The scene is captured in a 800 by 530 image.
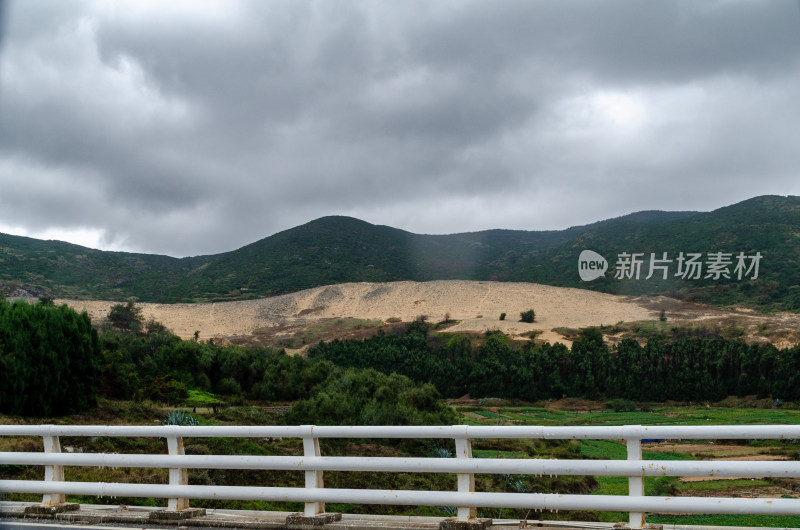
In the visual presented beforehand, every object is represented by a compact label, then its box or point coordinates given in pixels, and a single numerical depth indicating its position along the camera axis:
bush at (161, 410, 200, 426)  15.90
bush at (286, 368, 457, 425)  21.14
